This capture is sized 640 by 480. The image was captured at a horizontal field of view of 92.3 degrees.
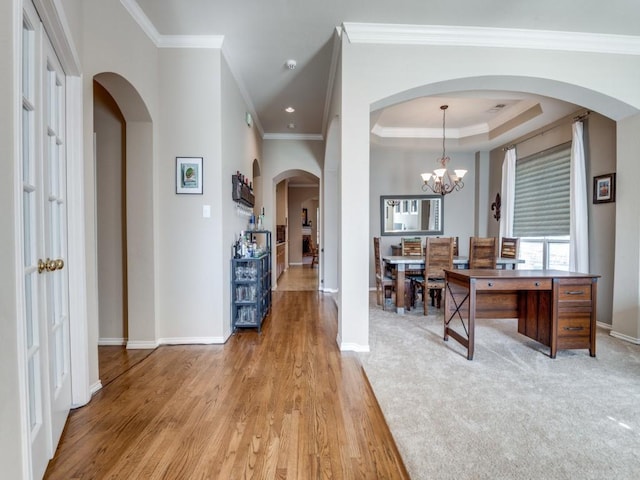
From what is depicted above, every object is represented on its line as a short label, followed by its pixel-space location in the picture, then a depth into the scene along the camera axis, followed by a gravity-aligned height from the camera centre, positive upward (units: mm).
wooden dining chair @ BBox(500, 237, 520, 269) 4364 -181
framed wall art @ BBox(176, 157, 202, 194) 3023 +581
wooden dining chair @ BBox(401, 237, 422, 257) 5258 -210
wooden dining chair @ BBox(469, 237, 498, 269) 4004 -232
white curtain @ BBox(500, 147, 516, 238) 5379 +787
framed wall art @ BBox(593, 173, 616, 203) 3562 +569
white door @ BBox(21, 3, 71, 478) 1351 -10
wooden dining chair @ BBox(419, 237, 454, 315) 4094 -322
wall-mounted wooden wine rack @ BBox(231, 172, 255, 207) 3455 +538
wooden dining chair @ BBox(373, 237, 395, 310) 4547 -686
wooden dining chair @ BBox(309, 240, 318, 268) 10398 -635
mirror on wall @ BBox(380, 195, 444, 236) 6266 +428
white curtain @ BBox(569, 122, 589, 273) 3873 +329
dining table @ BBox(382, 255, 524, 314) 4199 -428
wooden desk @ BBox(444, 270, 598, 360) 2680 -583
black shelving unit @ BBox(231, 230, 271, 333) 3459 -670
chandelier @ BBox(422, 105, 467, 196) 4641 +958
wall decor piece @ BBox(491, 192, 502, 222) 5812 +558
